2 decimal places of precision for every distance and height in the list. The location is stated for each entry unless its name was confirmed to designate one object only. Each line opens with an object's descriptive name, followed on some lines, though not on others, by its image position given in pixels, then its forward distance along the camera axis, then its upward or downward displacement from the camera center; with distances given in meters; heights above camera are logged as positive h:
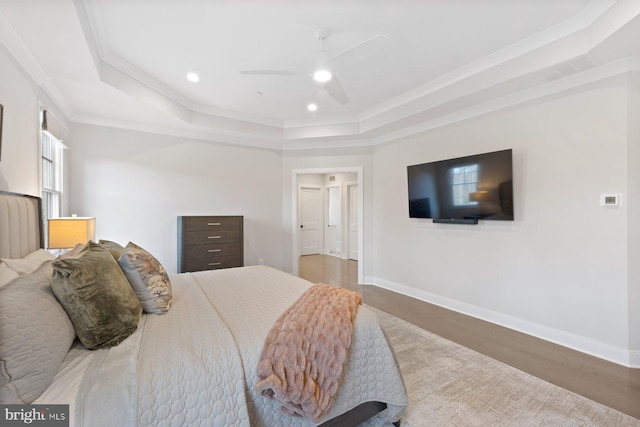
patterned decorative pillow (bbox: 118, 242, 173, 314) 1.69 -0.38
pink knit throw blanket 1.27 -0.68
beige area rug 1.76 -1.27
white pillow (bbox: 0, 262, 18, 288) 1.19 -0.25
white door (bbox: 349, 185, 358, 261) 7.57 -0.16
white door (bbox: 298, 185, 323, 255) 8.10 -0.07
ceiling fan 1.97 +1.19
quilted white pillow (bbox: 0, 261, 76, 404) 0.96 -0.45
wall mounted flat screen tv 3.13 +0.34
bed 1.04 -0.63
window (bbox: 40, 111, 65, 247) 2.98 +0.49
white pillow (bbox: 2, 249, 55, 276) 1.43 -0.24
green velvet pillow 1.26 -0.38
